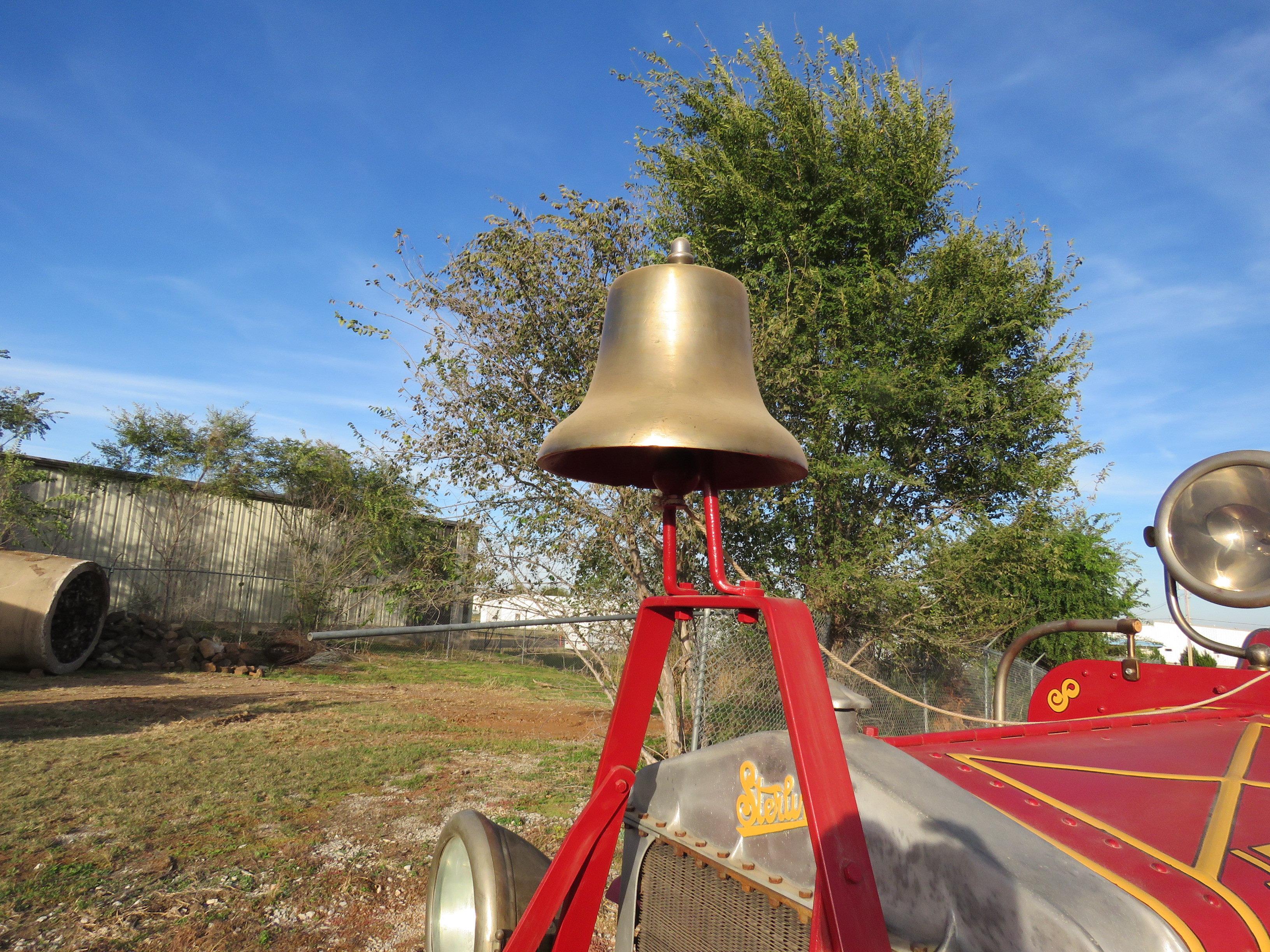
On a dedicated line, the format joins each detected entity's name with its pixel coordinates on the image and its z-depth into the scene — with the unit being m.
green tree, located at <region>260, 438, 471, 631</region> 17.45
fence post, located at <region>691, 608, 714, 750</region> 6.34
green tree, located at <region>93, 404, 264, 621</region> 18.50
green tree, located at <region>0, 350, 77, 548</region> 15.04
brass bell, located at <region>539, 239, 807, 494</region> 1.47
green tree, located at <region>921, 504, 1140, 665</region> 8.65
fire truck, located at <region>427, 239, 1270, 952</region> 1.06
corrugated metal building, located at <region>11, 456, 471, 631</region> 17.56
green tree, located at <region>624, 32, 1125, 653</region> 8.98
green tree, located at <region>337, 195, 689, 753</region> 7.59
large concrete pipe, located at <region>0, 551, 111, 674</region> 11.50
